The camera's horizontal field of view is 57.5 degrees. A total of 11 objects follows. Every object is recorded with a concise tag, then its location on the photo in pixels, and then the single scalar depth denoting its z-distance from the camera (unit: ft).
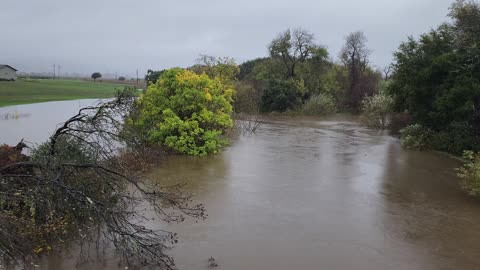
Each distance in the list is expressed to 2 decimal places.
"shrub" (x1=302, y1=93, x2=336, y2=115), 118.62
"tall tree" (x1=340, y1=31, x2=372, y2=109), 130.52
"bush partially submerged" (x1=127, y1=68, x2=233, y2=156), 52.19
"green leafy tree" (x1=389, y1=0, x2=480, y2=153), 52.90
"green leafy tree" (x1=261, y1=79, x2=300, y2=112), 118.62
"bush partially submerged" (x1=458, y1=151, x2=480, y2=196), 32.93
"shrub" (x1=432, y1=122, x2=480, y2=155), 52.41
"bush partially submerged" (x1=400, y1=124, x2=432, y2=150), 60.44
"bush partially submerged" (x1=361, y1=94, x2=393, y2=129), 86.33
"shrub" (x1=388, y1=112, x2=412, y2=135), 76.95
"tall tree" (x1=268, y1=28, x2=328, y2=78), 130.52
